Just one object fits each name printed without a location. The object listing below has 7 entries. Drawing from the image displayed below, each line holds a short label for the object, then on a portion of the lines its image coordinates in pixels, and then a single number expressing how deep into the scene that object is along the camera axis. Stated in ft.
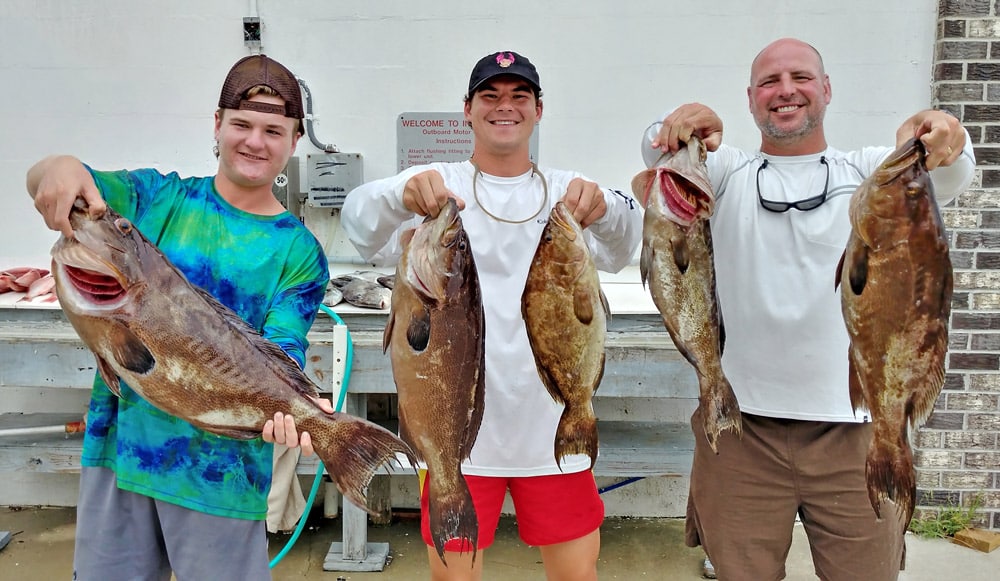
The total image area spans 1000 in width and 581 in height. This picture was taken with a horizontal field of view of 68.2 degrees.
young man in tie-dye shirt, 7.79
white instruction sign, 17.02
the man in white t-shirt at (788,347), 9.02
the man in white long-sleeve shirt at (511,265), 9.11
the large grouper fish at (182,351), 6.70
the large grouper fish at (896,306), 7.07
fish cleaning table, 13.53
